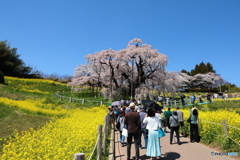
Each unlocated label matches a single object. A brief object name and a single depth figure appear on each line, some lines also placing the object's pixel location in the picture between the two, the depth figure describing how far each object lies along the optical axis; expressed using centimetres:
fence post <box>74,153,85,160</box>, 297
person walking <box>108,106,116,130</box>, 1125
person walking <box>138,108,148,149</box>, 665
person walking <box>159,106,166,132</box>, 1071
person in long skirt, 580
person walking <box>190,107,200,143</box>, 841
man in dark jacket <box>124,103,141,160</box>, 589
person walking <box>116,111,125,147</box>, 813
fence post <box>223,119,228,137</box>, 744
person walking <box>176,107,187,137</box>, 901
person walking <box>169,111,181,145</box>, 817
